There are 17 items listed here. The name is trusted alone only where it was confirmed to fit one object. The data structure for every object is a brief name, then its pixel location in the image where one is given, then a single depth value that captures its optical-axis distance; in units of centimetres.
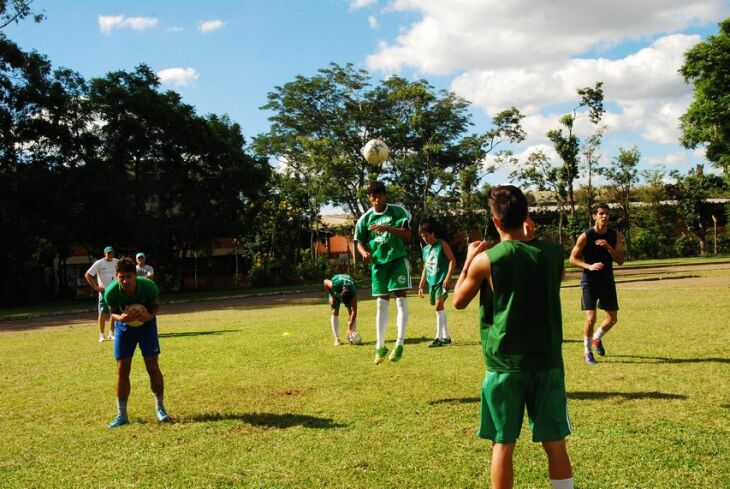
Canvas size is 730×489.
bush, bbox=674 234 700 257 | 5284
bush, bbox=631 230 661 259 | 5314
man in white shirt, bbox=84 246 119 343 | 1487
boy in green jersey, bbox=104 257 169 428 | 679
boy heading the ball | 810
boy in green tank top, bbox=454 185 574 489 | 381
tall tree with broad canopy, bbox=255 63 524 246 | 4616
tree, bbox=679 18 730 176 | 3941
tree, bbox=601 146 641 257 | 5619
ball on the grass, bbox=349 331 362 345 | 1184
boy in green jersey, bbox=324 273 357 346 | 1203
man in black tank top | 891
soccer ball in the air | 1175
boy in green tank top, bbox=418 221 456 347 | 1127
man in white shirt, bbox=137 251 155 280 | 1515
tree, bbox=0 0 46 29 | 3425
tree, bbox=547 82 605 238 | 5088
